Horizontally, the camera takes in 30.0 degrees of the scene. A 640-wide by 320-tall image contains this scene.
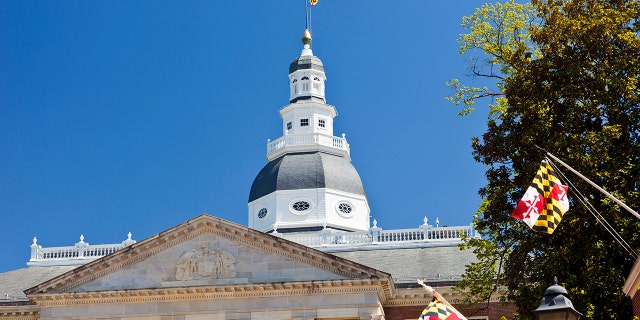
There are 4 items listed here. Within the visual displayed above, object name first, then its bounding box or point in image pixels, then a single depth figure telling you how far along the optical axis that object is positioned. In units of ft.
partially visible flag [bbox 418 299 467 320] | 87.92
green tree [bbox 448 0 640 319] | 114.32
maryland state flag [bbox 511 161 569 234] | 96.48
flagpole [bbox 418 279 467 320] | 85.35
